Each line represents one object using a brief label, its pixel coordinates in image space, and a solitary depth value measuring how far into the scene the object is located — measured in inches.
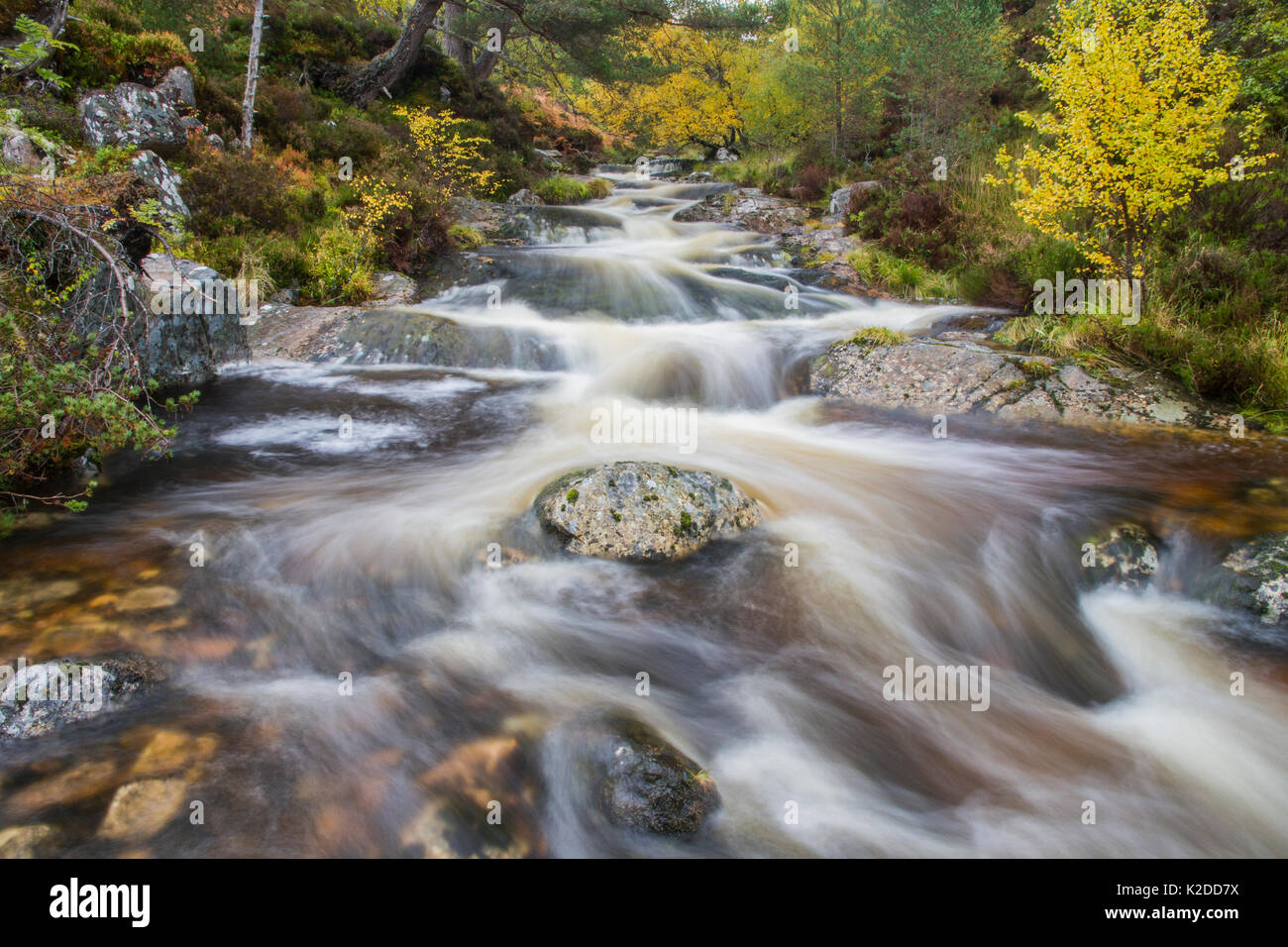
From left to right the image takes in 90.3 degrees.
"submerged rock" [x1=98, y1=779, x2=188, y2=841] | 96.5
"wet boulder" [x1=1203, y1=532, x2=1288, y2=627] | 155.1
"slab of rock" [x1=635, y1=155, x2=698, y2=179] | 1170.0
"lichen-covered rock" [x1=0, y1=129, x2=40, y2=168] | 316.2
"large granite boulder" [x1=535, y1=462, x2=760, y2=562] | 185.0
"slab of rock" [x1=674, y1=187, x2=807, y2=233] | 698.8
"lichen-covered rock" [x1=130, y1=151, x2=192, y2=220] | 362.9
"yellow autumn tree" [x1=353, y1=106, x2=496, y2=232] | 454.0
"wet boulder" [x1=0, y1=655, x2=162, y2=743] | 112.9
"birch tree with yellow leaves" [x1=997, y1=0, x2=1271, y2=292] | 267.4
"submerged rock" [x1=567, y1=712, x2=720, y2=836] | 109.3
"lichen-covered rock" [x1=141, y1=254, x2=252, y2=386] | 282.0
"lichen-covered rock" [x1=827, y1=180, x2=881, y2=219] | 631.2
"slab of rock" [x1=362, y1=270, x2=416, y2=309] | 428.5
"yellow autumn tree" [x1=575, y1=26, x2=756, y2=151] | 1178.6
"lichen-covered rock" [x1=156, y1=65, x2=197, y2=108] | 480.1
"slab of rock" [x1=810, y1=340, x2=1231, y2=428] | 262.7
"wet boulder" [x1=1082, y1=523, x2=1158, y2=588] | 175.8
